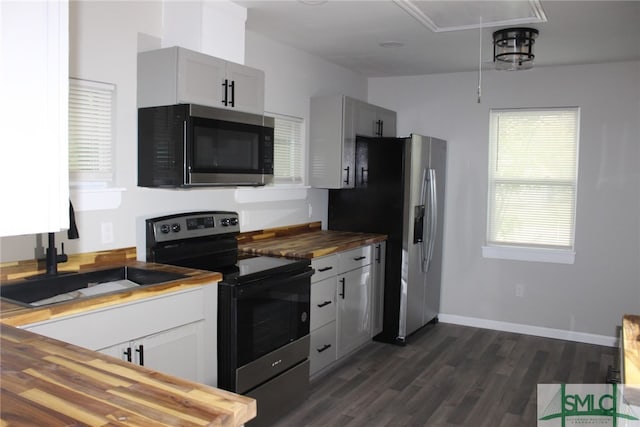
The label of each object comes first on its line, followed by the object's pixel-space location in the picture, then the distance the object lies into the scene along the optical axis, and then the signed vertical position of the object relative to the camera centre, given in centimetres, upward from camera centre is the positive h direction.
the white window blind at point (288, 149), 435 +25
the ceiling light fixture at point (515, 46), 375 +97
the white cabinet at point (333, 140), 457 +35
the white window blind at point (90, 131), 274 +23
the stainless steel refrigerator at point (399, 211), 463 -26
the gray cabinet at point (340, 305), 375 -92
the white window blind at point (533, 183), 500 +2
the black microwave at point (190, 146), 294 +18
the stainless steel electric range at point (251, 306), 280 -70
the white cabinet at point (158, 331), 211 -66
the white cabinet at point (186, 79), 291 +55
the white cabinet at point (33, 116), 100 +11
